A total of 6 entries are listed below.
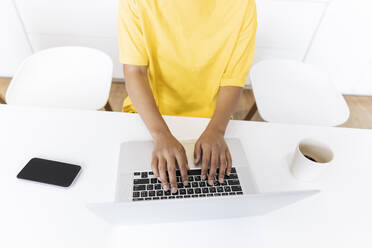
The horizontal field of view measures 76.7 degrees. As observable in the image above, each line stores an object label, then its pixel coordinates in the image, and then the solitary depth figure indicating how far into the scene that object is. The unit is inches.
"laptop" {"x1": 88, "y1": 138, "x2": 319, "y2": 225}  17.7
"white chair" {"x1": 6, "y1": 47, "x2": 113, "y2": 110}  42.8
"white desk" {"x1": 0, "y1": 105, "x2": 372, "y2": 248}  22.4
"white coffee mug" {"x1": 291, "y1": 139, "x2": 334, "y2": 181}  26.3
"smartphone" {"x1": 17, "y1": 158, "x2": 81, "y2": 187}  25.0
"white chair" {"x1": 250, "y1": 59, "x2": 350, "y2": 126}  46.8
